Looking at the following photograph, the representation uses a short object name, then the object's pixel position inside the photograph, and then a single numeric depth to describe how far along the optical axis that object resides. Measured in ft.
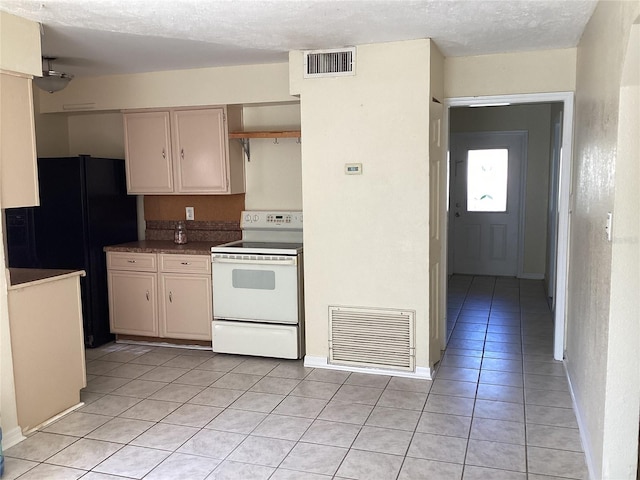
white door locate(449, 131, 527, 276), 24.58
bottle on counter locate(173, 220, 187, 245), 16.65
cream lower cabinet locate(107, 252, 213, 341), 15.34
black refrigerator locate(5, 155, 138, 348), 15.17
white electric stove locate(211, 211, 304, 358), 14.21
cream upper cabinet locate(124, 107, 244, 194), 15.56
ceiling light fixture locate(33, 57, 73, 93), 12.67
